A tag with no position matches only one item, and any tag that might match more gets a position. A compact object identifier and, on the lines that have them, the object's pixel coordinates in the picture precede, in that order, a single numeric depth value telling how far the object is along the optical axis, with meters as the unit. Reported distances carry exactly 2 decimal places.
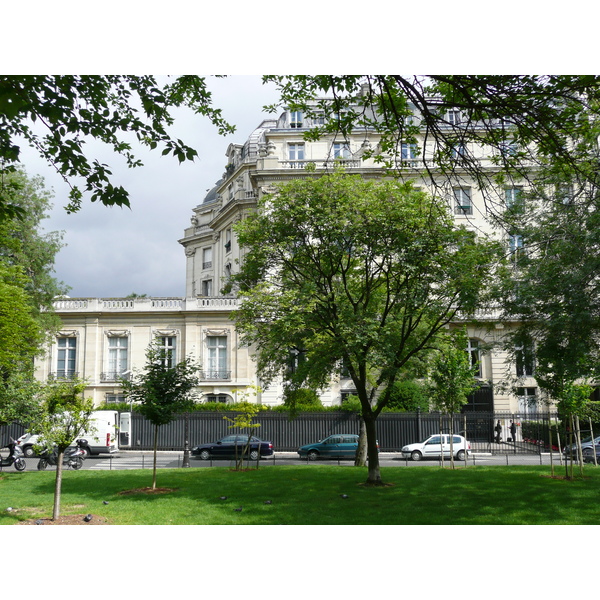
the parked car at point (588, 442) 23.84
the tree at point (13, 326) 17.33
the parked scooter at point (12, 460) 20.38
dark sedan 25.14
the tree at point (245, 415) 19.89
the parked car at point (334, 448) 25.77
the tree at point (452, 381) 19.66
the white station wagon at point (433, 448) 25.58
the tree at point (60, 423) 10.85
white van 25.48
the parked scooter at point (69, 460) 19.00
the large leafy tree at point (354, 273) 13.76
